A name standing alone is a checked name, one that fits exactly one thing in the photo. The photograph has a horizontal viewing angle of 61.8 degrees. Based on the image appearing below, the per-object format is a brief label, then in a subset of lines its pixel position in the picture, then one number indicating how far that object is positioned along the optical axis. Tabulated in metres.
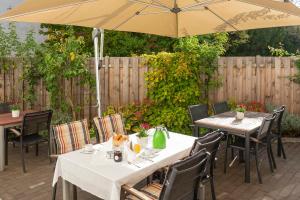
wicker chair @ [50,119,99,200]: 3.19
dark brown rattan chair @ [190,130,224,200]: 2.67
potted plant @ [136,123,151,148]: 3.06
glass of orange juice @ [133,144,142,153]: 2.83
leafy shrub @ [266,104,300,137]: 5.37
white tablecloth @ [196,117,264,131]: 3.80
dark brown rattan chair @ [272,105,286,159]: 4.14
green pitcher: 3.05
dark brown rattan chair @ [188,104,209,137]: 4.21
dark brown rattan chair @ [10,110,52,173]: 4.13
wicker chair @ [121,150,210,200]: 2.11
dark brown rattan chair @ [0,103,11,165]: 5.04
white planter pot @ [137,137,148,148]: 3.05
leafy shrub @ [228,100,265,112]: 5.57
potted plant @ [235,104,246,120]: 4.18
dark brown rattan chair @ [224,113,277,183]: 3.70
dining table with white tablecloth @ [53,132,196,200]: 2.39
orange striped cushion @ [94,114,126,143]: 3.71
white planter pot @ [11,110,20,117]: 4.53
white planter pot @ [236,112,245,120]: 4.18
